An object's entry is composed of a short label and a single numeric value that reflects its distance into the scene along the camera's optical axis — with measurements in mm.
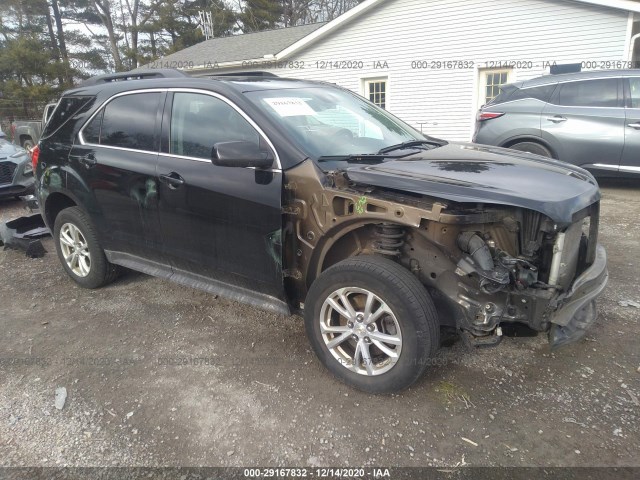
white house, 10125
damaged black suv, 2369
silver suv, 6832
